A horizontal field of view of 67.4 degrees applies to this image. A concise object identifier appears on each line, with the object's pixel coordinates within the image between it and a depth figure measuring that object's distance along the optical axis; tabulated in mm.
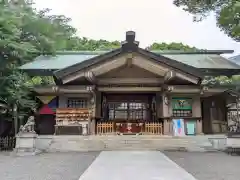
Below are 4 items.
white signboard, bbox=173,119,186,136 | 9644
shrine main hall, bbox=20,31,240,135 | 9590
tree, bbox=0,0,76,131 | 8850
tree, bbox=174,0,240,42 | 9106
